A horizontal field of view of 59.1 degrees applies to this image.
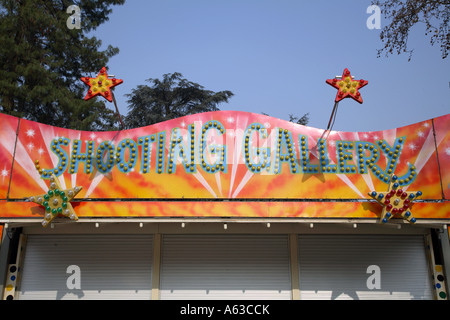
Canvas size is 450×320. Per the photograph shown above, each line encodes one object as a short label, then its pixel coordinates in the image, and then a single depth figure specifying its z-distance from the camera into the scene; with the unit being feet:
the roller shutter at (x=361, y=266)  29.35
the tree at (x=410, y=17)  31.60
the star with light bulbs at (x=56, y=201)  27.55
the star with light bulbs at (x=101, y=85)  28.73
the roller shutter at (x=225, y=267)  29.35
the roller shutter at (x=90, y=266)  29.50
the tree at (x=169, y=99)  83.15
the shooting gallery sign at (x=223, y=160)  29.43
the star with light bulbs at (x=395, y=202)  27.43
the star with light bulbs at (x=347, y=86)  27.91
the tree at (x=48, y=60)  49.73
